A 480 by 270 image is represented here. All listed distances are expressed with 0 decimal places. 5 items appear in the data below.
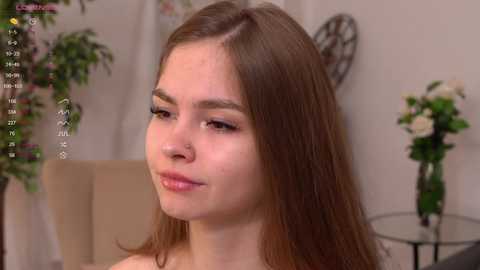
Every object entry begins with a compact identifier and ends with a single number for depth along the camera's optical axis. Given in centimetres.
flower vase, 192
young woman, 63
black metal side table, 185
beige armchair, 157
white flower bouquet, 187
